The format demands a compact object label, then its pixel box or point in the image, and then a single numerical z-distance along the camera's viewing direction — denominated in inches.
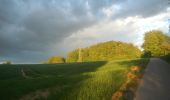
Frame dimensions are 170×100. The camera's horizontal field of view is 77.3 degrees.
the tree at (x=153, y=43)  1572.3
